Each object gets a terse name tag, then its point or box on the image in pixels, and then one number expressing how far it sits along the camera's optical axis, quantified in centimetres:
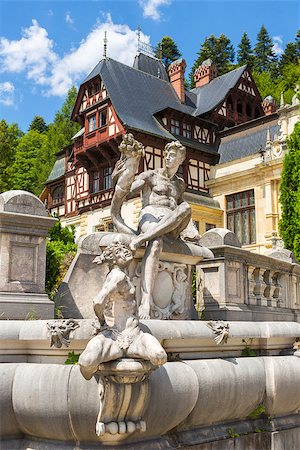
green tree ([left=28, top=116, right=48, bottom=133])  6121
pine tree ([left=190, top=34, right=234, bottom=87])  5931
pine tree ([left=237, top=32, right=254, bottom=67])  6262
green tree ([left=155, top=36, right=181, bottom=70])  5978
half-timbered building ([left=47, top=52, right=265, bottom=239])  3112
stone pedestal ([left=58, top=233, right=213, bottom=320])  550
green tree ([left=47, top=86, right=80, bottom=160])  4678
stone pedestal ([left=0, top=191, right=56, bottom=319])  497
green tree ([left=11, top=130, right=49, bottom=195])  4553
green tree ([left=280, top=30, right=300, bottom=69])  5675
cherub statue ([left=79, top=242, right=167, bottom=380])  356
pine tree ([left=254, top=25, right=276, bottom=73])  6268
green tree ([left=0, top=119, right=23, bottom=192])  4166
